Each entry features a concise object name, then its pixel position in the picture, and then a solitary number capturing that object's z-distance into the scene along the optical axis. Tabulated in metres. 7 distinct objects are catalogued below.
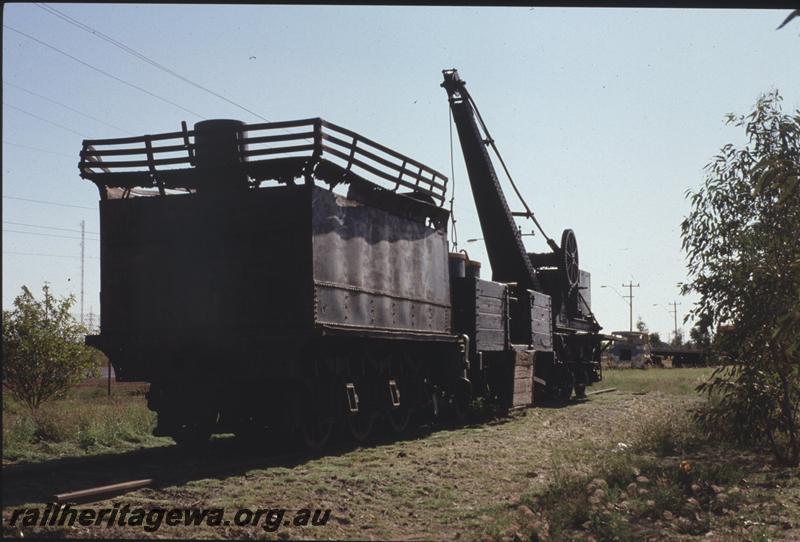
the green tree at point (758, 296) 9.78
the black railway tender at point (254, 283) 10.99
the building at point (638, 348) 54.57
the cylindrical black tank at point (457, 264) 16.48
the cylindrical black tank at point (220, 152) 11.36
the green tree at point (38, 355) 23.00
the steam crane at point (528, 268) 20.09
